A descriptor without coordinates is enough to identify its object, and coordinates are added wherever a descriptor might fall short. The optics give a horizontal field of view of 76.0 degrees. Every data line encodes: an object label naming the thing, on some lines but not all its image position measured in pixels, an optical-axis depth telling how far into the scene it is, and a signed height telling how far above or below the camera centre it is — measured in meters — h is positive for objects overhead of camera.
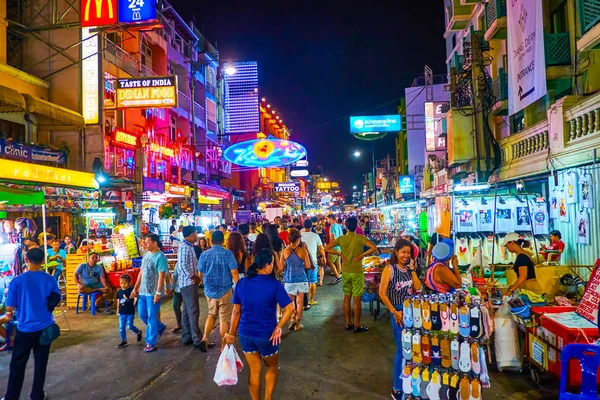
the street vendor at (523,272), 6.13 -1.07
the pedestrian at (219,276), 6.15 -1.01
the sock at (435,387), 3.95 -1.84
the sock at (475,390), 3.77 -1.80
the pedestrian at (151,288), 6.53 -1.24
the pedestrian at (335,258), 12.51 -1.60
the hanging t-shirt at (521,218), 9.23 -0.29
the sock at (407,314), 4.14 -1.13
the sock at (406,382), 4.10 -1.86
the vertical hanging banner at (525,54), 8.52 +3.66
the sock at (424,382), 4.04 -1.83
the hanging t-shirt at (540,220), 9.12 -0.35
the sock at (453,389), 3.89 -1.84
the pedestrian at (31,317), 4.59 -1.20
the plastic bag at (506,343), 5.31 -1.91
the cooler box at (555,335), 4.38 -1.55
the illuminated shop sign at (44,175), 9.65 +1.27
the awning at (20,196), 7.60 +0.46
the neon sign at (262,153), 18.66 +2.93
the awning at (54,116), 12.34 +3.68
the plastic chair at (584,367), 3.27 -1.44
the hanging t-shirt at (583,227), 7.60 -0.46
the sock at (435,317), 4.01 -1.14
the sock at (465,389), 3.81 -1.80
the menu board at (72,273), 9.89 -1.45
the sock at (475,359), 3.81 -1.51
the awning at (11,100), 10.84 +3.52
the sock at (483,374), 3.82 -1.67
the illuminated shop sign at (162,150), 20.85 +3.72
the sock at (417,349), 4.08 -1.49
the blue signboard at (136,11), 13.12 +7.03
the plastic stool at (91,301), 9.26 -2.06
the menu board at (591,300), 4.84 -1.25
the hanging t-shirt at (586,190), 7.27 +0.28
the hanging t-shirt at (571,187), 7.70 +0.35
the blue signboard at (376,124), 21.60 +4.91
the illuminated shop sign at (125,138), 17.41 +3.68
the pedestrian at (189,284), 6.64 -1.20
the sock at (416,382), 4.07 -1.84
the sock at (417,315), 4.09 -1.14
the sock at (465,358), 3.83 -1.51
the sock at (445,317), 3.97 -1.13
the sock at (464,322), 3.86 -1.16
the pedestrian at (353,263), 7.10 -0.98
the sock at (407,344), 4.12 -1.45
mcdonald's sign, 13.25 +7.09
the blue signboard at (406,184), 31.61 +2.04
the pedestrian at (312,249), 9.17 -0.91
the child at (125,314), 6.80 -1.75
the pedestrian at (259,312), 3.96 -1.04
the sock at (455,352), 3.90 -1.47
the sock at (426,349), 4.04 -1.48
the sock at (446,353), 3.95 -1.50
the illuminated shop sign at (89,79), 15.30 +5.51
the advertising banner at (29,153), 11.21 +2.14
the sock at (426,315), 4.04 -1.12
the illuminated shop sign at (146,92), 14.70 +4.83
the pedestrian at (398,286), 4.55 -0.93
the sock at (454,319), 3.93 -1.14
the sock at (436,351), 4.01 -1.50
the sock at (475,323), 3.84 -1.16
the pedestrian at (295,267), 7.36 -1.06
